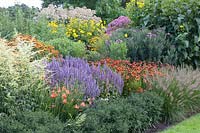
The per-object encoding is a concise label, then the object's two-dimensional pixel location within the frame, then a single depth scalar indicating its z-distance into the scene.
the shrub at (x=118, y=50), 8.99
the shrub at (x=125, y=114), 5.49
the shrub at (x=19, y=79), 5.57
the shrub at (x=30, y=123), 4.85
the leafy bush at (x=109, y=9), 16.70
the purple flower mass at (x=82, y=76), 6.23
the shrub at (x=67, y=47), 8.75
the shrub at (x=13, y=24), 9.21
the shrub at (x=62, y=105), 5.70
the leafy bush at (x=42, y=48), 7.71
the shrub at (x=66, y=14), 12.49
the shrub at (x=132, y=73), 7.26
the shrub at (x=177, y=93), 7.02
